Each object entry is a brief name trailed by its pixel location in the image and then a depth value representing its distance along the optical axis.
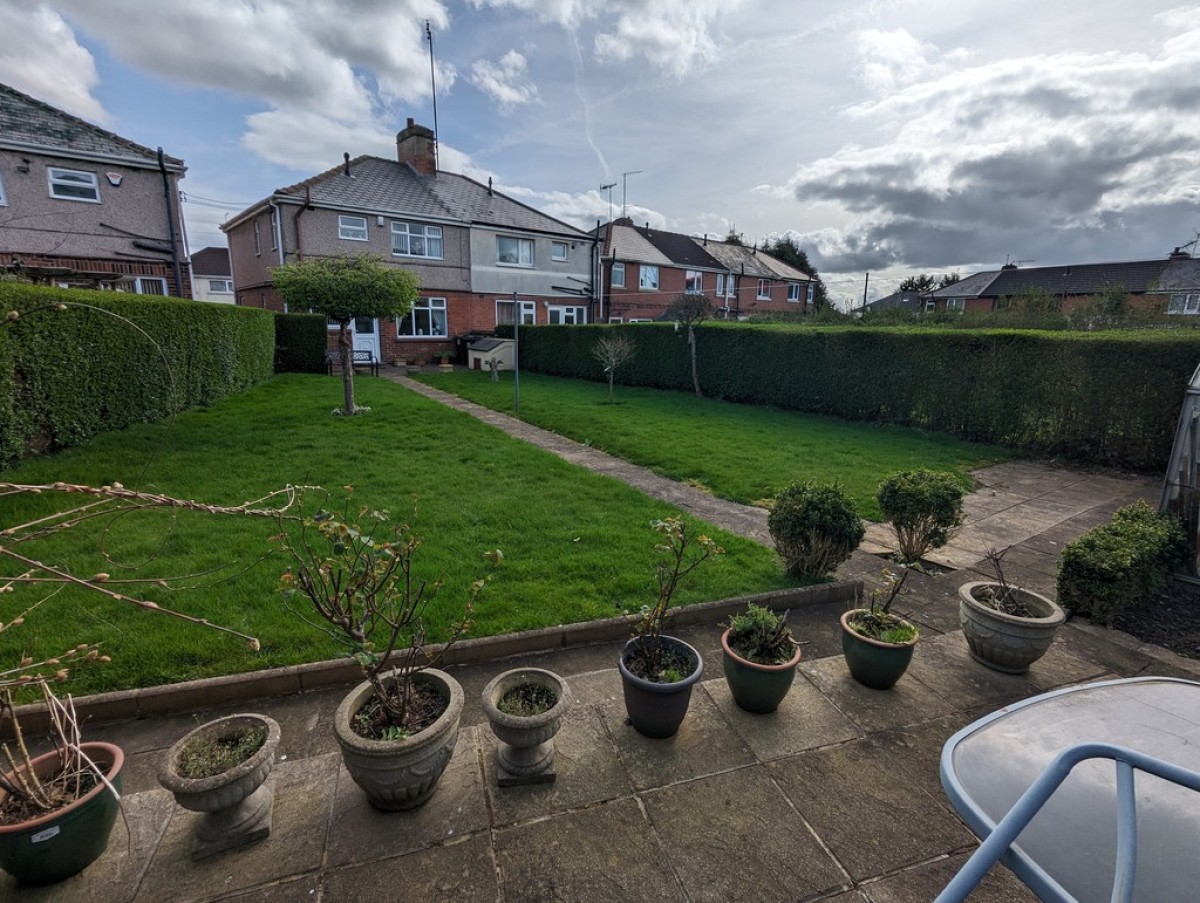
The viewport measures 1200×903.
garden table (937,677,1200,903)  1.19
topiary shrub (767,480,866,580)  4.26
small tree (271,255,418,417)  10.20
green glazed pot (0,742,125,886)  1.87
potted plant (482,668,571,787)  2.40
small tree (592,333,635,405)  15.64
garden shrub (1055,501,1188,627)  3.93
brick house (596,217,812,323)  30.53
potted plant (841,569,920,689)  3.17
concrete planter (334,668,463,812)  2.16
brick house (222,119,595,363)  20.41
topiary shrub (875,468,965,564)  4.42
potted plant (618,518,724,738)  2.71
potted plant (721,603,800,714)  2.92
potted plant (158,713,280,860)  2.04
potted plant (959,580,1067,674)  3.34
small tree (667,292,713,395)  15.48
